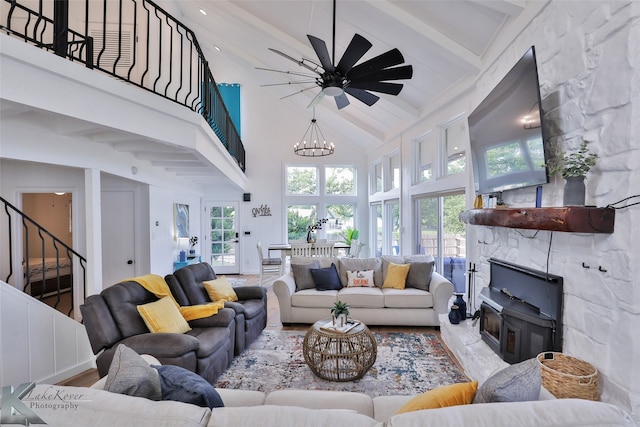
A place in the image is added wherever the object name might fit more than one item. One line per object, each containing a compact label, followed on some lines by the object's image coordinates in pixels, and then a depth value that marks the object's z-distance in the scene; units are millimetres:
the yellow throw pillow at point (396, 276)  4359
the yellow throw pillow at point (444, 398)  1225
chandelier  8209
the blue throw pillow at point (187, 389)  1327
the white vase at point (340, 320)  3035
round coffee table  2809
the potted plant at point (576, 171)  1892
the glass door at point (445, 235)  4395
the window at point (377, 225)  7789
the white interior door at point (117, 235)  4676
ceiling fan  2699
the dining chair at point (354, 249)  6373
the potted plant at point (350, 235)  7963
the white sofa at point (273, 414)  949
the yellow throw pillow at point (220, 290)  3592
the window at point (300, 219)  8445
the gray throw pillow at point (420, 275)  4285
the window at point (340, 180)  8516
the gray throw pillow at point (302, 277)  4496
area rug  2758
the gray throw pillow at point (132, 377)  1227
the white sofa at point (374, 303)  4070
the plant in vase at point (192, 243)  6813
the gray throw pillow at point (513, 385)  1163
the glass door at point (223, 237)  8305
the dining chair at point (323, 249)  5977
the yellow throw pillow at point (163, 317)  2621
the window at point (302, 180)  8445
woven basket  1790
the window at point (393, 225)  6560
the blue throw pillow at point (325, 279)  4418
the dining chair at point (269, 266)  5959
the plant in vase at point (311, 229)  6215
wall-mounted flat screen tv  2217
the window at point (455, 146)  4285
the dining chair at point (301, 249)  5914
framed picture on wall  5992
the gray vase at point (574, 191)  1909
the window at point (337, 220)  8508
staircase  3896
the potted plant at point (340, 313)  3043
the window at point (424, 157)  5048
